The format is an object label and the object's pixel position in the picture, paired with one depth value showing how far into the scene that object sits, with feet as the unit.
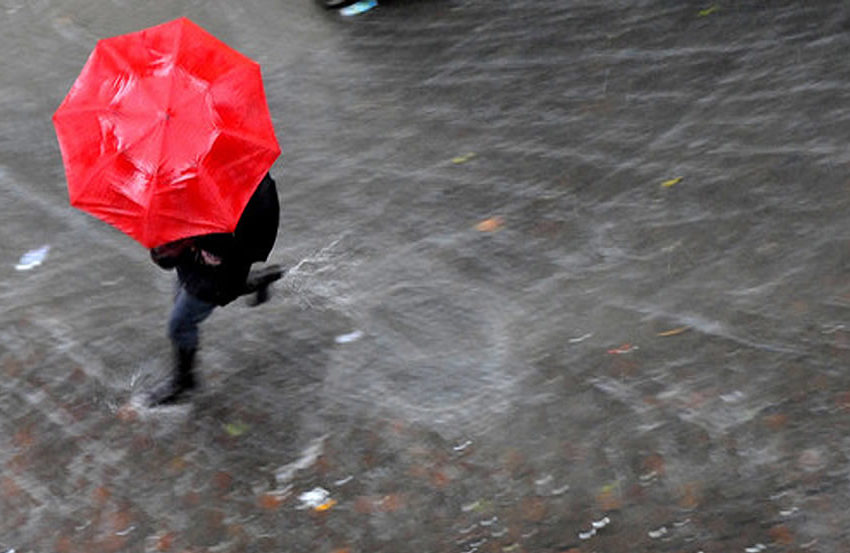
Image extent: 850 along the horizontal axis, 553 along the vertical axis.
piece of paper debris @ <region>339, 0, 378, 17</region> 32.30
